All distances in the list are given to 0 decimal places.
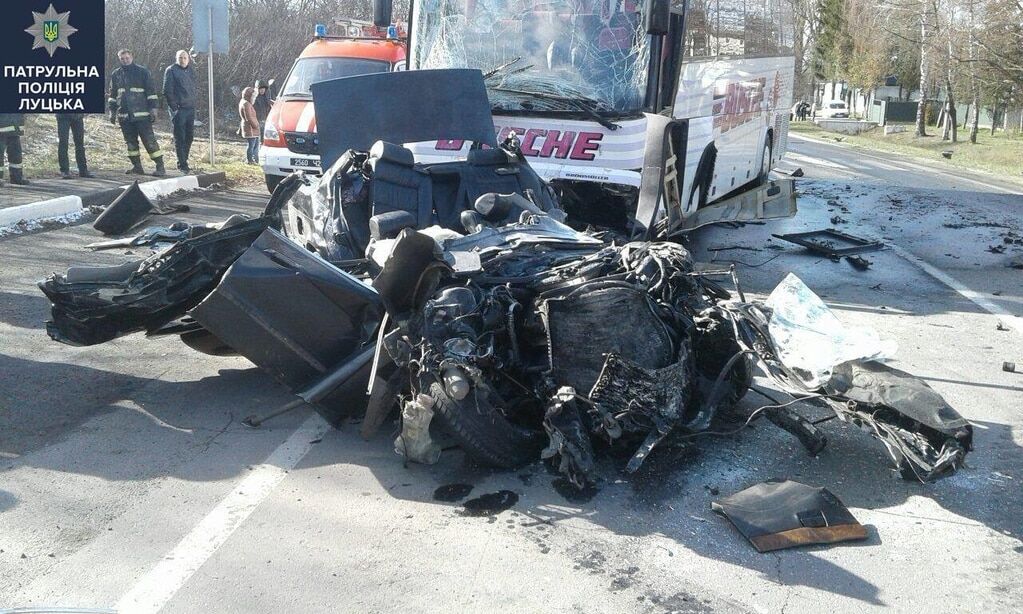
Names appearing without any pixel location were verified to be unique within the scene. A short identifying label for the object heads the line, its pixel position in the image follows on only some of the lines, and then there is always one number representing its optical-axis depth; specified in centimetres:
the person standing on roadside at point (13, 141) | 1188
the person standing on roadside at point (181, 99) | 1492
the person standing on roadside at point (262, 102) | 1846
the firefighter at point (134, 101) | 1395
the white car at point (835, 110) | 6078
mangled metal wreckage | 429
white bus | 813
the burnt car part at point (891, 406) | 421
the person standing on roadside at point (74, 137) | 1326
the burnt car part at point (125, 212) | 1021
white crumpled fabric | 460
